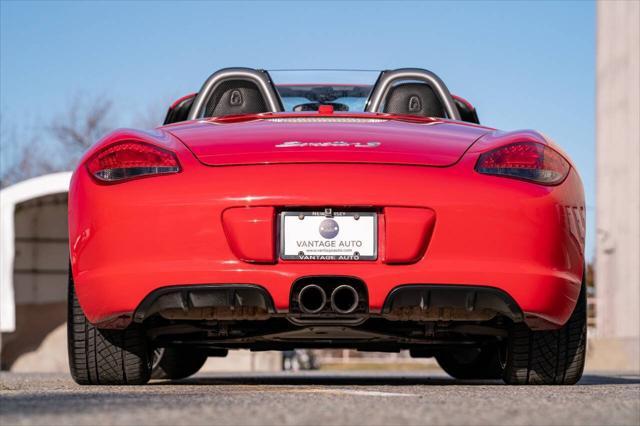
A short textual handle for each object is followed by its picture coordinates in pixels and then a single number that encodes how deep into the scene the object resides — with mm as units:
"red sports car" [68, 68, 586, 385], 7851
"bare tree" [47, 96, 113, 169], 81140
